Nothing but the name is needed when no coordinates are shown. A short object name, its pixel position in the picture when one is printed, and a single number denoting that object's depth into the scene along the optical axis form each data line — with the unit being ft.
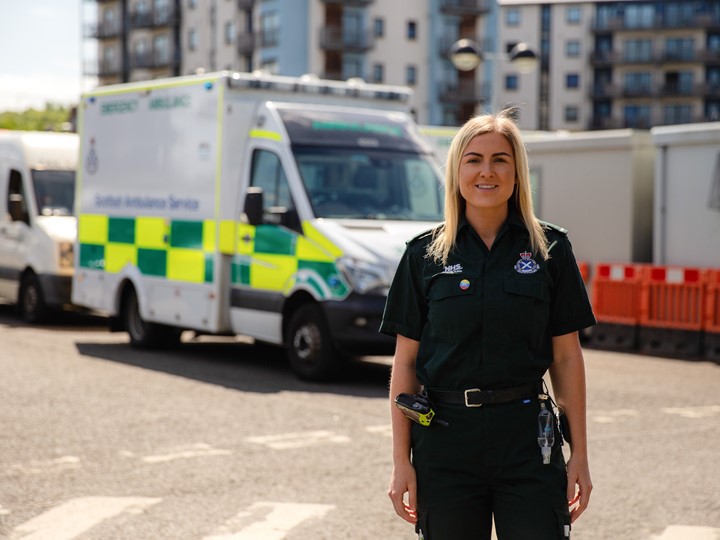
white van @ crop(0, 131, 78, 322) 55.72
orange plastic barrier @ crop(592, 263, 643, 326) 50.93
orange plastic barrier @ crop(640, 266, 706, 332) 48.26
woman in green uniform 11.43
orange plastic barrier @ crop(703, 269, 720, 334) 47.47
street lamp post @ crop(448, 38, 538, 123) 82.48
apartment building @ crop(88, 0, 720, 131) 242.99
